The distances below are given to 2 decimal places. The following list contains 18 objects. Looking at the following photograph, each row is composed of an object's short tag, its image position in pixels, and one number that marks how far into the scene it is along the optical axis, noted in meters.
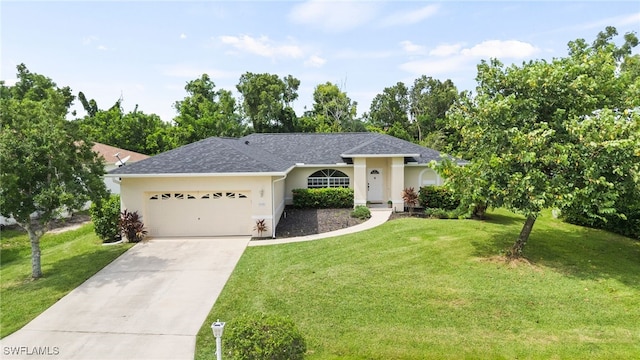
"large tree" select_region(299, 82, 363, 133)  53.94
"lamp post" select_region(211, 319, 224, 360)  5.42
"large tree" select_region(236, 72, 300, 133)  46.09
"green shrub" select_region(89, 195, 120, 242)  15.15
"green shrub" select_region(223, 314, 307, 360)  5.46
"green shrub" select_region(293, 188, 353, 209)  20.88
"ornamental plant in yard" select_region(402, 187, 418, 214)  19.52
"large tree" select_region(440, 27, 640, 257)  9.68
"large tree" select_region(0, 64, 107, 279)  10.49
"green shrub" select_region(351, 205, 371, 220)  18.33
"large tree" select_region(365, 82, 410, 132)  60.47
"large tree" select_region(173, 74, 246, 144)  38.25
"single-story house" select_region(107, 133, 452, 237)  14.81
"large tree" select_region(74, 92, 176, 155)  37.34
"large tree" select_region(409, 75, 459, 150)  55.69
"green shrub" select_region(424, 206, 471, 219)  18.13
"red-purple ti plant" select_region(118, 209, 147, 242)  14.65
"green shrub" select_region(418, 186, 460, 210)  19.75
